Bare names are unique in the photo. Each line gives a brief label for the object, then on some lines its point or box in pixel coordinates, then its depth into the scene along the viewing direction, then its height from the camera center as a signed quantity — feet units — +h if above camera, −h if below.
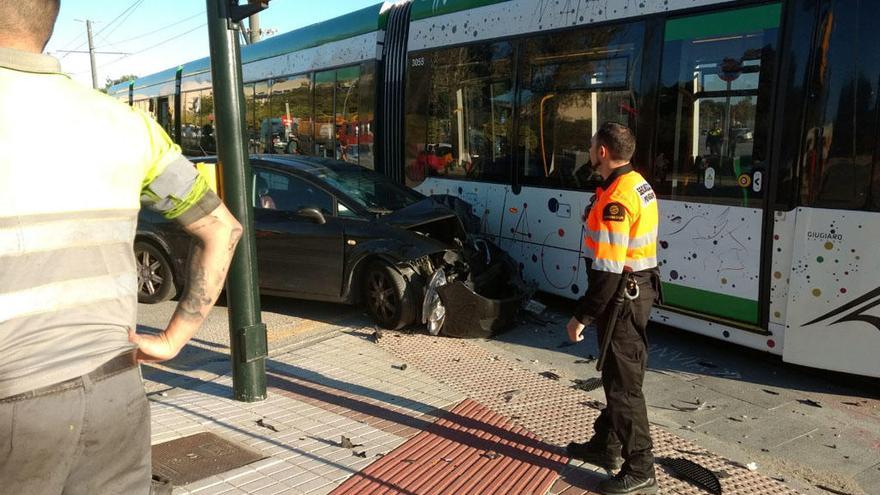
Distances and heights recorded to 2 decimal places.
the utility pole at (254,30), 94.20 +12.80
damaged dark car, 23.36 -3.92
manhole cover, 13.60 -6.07
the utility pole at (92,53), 187.75 +20.29
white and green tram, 17.80 -0.30
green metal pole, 16.58 -1.51
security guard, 12.77 -2.76
